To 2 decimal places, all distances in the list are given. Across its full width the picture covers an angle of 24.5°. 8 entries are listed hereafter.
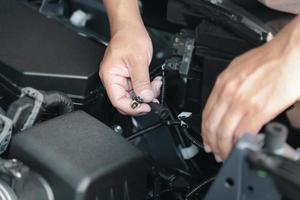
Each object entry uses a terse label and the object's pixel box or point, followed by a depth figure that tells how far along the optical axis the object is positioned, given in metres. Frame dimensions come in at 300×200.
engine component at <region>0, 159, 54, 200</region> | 0.80
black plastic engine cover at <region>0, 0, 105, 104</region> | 1.01
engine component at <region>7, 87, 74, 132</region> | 0.93
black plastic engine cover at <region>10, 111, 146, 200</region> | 0.83
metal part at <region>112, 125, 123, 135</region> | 1.07
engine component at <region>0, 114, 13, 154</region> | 0.90
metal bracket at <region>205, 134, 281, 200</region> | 0.73
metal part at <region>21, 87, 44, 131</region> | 0.93
